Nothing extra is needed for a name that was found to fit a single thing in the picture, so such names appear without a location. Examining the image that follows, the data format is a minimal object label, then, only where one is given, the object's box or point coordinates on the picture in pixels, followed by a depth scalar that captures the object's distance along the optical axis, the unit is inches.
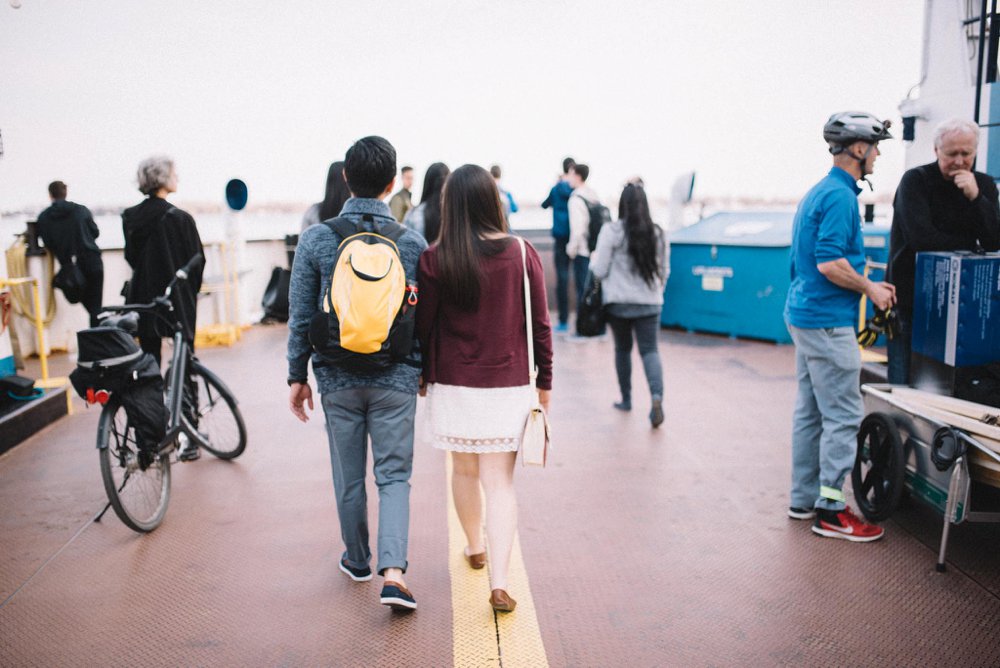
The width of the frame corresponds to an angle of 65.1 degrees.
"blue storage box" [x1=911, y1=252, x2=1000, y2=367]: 140.3
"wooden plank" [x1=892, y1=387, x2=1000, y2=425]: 133.0
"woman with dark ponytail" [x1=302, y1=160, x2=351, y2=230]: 193.5
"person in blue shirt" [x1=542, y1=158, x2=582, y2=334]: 394.3
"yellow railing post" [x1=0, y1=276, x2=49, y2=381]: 251.2
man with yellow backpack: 112.2
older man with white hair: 152.9
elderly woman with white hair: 190.4
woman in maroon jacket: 115.0
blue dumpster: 352.5
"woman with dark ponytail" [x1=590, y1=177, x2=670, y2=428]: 229.5
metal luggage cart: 128.5
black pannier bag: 146.7
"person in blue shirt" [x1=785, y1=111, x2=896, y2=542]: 144.2
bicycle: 152.6
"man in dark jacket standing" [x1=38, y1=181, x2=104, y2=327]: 311.0
